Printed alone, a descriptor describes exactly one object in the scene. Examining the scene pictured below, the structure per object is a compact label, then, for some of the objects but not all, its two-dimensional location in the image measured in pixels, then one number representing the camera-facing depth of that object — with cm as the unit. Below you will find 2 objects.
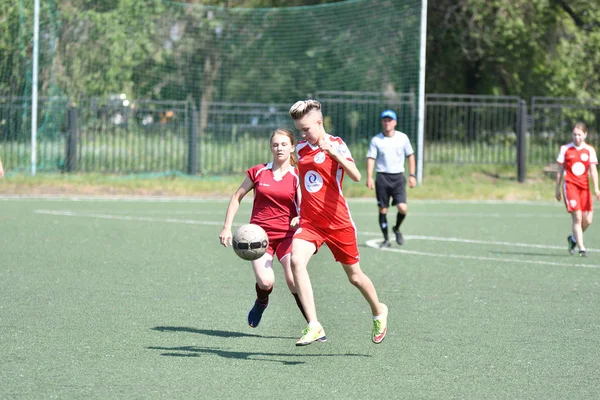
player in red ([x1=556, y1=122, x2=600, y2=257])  2766
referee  2942
